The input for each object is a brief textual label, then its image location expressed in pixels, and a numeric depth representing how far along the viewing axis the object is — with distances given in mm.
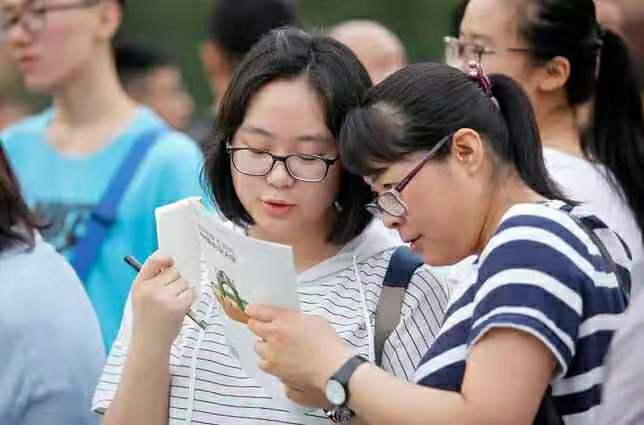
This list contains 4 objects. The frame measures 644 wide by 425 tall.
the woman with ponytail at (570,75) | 6722
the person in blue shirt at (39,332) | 6002
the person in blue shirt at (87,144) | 8134
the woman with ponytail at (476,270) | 4151
